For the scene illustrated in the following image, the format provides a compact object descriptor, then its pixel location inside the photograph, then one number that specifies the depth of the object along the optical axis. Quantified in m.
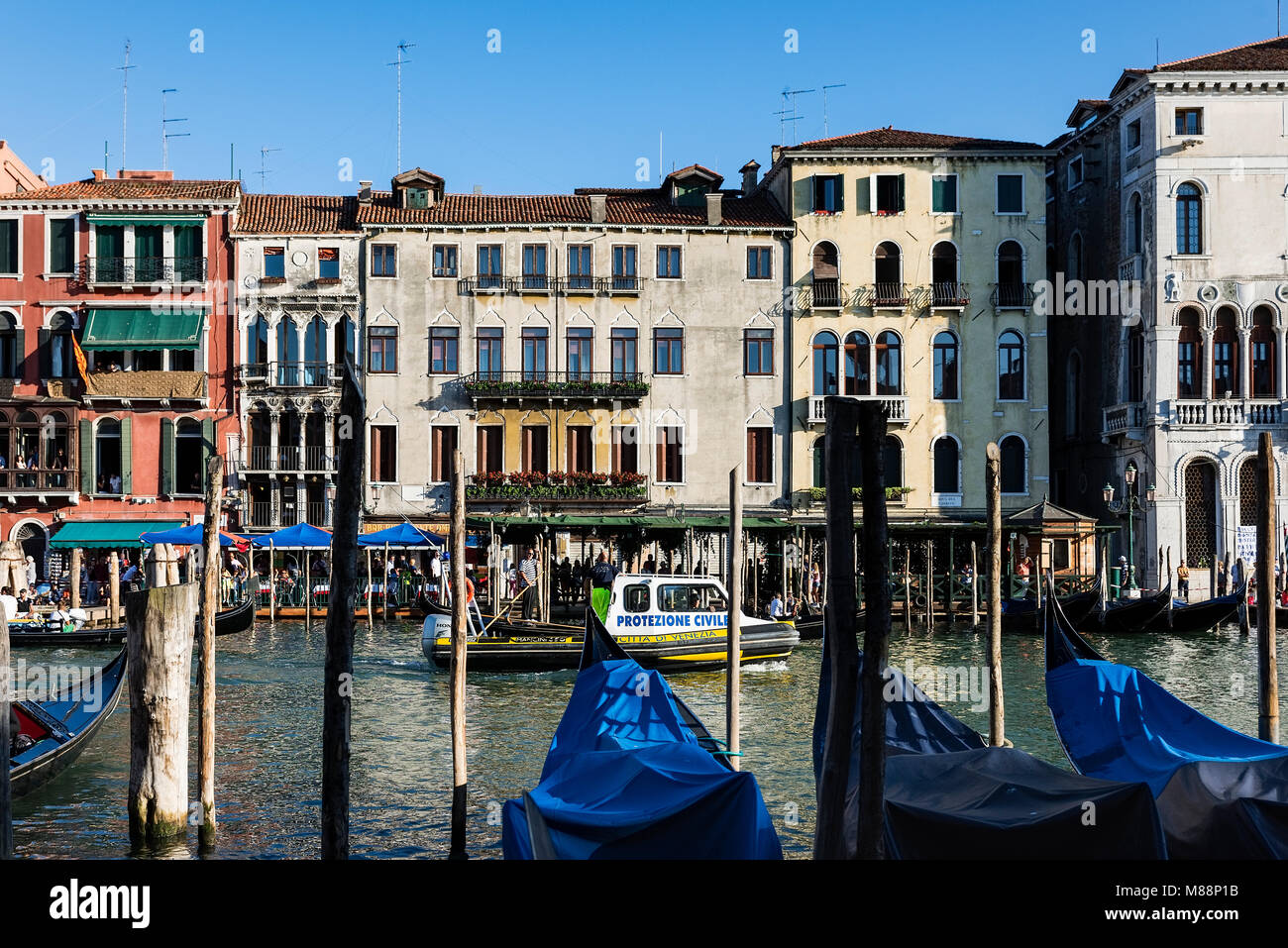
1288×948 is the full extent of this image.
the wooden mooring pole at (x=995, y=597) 11.34
